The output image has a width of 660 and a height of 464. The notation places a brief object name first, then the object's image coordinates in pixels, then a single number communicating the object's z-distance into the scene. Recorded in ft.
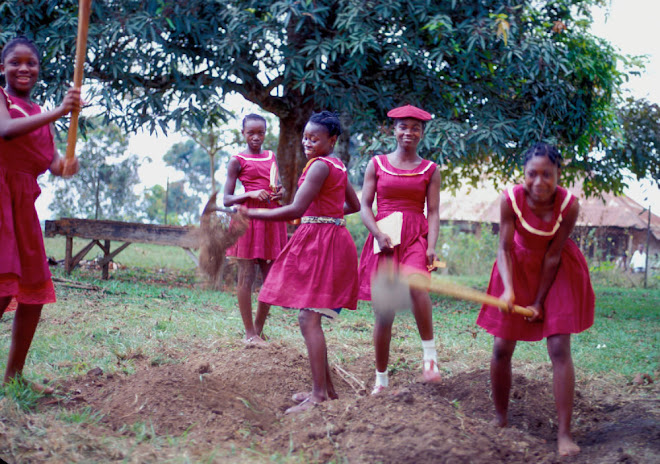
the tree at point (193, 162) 110.32
